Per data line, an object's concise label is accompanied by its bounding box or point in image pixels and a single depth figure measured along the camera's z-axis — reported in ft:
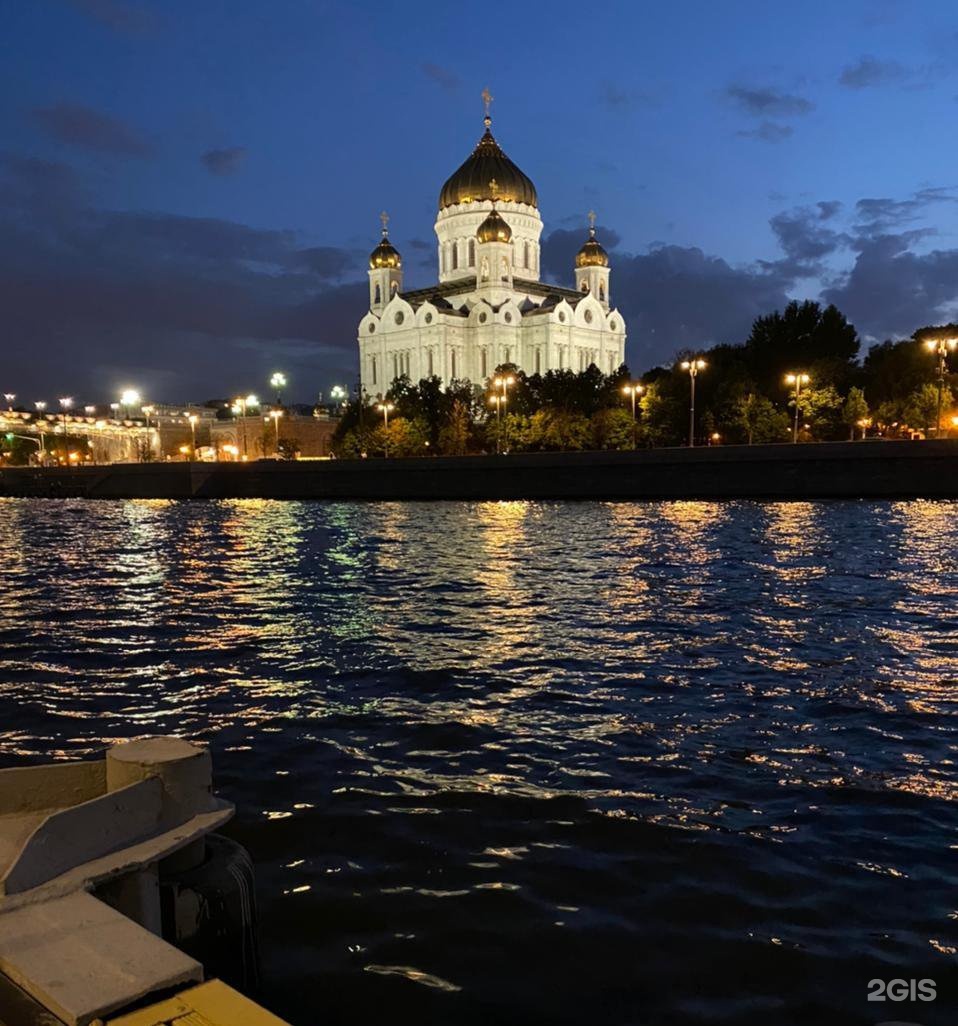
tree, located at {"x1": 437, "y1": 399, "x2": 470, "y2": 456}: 246.43
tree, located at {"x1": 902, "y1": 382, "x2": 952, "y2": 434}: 201.26
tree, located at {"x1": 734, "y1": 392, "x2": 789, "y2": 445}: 206.80
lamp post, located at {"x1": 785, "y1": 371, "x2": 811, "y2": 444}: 193.49
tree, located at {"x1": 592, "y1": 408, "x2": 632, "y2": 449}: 222.89
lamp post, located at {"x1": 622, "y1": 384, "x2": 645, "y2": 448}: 217.56
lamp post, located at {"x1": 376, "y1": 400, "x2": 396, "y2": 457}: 250.57
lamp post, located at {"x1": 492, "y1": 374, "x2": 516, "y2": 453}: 229.04
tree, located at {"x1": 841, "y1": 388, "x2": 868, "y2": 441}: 204.54
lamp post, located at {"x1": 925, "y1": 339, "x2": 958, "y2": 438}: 159.02
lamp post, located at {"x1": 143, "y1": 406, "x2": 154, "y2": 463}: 410.68
